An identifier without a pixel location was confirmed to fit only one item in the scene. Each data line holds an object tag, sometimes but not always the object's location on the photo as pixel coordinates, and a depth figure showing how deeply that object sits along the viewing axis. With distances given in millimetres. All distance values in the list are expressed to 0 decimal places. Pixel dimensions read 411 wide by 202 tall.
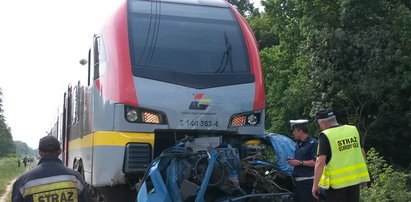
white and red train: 6406
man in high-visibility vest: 5805
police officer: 6445
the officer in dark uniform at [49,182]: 4090
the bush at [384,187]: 9964
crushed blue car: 5863
